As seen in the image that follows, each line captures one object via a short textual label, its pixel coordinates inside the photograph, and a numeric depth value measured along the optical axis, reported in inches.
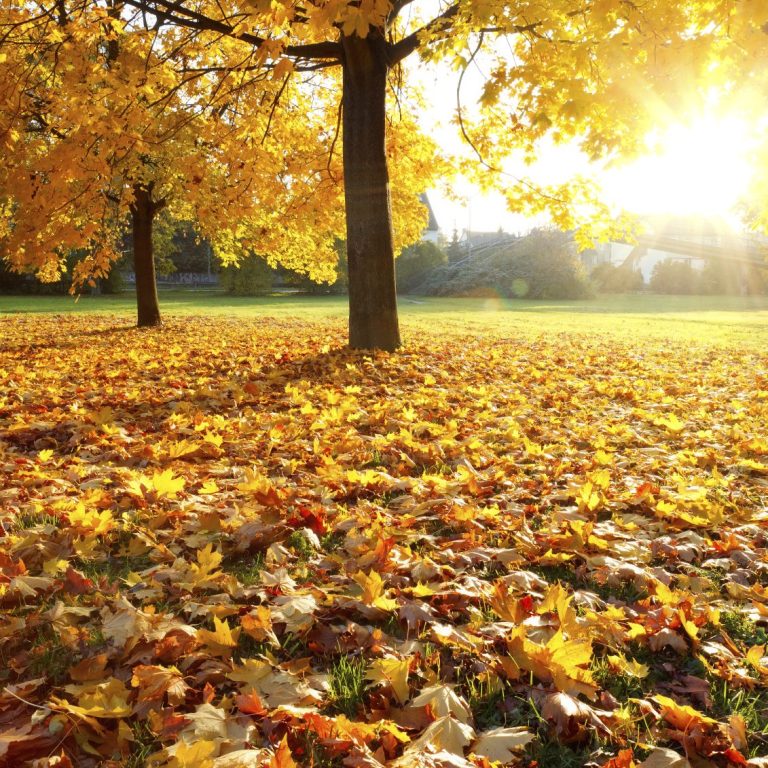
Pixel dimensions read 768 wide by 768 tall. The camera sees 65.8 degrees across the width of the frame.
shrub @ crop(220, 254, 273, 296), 1631.4
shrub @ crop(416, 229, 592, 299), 1628.9
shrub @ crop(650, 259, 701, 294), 1771.7
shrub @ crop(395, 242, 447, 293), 1873.8
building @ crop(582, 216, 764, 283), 1747.0
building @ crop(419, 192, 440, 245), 3048.7
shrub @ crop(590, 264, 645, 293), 1852.9
